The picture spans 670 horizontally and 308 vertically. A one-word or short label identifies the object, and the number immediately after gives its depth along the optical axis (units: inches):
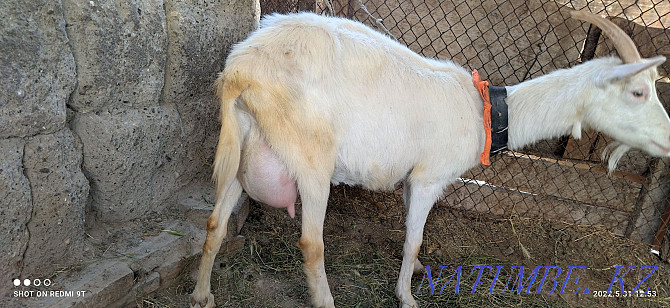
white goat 88.0
